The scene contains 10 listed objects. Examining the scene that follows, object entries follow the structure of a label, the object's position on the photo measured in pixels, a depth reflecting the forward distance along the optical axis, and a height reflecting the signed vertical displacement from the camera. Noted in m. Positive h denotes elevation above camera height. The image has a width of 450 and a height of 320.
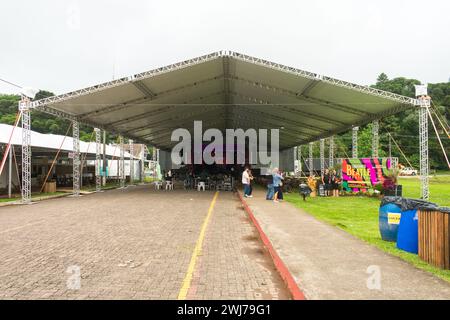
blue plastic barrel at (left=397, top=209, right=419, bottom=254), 6.62 -1.14
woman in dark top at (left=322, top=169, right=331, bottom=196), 19.97 -0.69
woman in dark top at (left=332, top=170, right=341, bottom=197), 19.95 -0.86
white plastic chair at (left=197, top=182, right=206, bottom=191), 25.92 -1.18
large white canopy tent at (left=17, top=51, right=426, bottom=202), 16.38 +3.84
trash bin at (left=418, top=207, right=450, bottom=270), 5.59 -1.06
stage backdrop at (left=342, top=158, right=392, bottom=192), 19.16 -0.14
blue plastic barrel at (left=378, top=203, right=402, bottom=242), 7.57 -1.06
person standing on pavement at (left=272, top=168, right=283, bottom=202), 16.02 -0.60
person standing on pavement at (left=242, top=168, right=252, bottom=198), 17.61 -0.62
